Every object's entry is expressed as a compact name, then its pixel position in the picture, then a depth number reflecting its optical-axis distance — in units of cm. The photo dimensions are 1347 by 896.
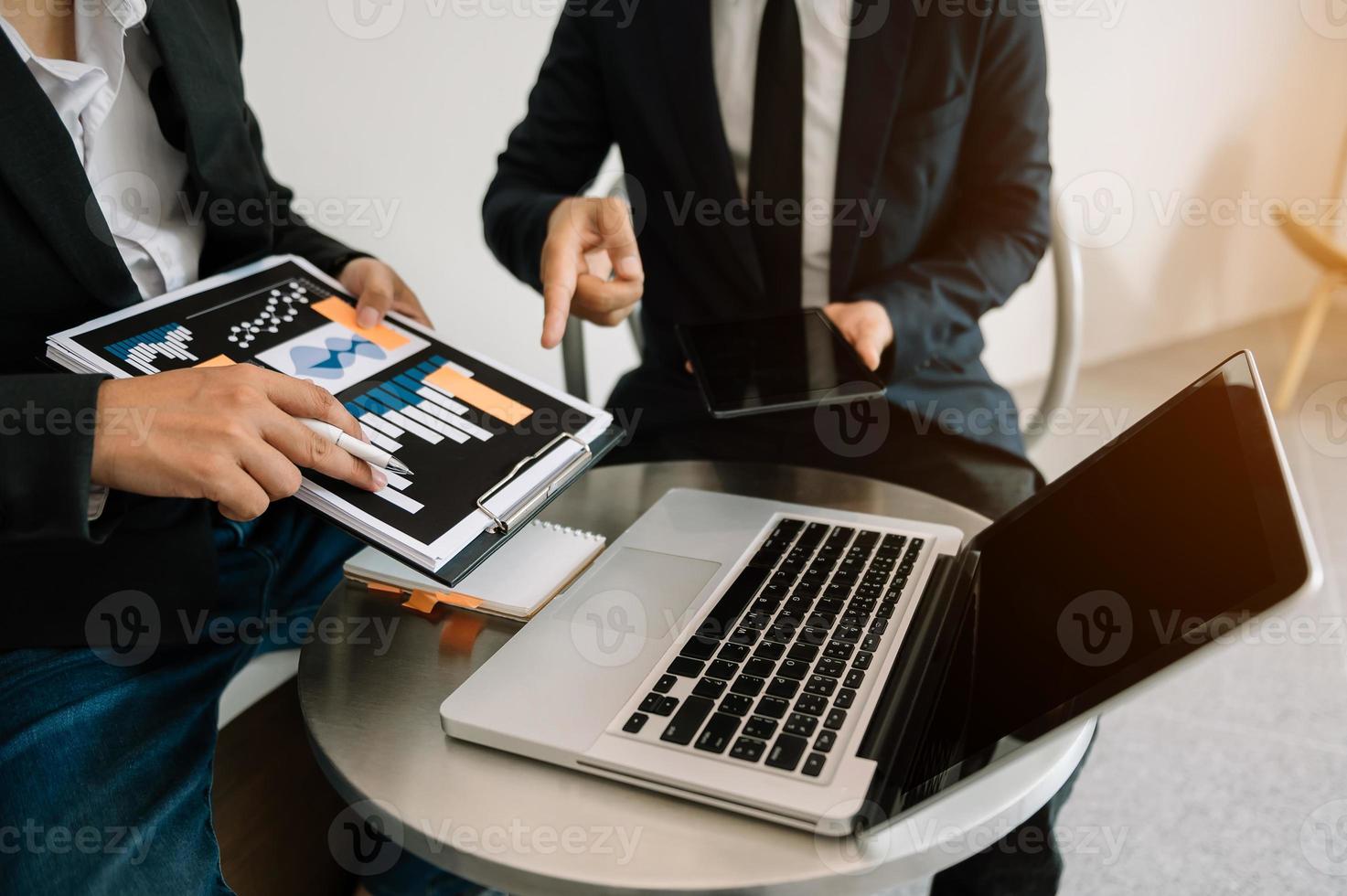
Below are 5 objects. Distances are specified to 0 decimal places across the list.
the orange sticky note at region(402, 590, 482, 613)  80
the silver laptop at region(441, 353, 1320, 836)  52
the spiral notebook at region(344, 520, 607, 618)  79
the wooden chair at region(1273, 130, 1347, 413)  275
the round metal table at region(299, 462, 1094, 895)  54
